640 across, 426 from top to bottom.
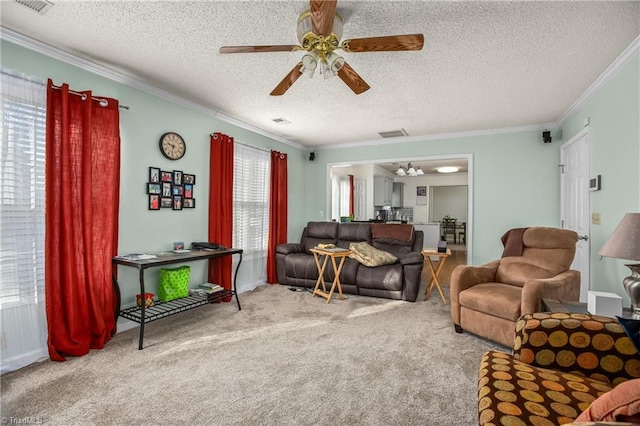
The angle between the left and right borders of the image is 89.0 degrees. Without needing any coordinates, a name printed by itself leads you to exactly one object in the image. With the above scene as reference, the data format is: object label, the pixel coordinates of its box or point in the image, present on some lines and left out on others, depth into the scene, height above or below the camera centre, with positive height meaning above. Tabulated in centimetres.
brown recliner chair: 256 -61
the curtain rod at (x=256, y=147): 457 +98
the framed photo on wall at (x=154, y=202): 333 +10
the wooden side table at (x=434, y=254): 406 -57
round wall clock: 346 +72
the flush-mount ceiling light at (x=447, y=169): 862 +121
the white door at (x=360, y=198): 875 +38
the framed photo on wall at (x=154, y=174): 333 +38
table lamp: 176 -19
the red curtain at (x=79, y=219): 246 -6
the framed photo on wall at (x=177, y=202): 361 +11
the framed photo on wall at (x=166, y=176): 347 +39
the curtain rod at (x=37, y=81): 232 +98
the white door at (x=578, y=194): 351 +24
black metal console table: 270 -88
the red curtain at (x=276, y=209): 513 +5
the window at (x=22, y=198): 231 +9
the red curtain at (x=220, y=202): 405 +12
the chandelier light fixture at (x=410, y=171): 766 +103
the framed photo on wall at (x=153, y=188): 331 +24
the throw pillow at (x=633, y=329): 117 -42
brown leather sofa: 417 -71
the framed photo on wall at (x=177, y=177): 361 +39
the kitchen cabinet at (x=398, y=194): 1035 +60
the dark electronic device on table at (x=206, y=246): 373 -39
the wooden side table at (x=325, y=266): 411 -75
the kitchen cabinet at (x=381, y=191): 877 +61
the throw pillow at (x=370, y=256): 440 -59
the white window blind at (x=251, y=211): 460 +2
